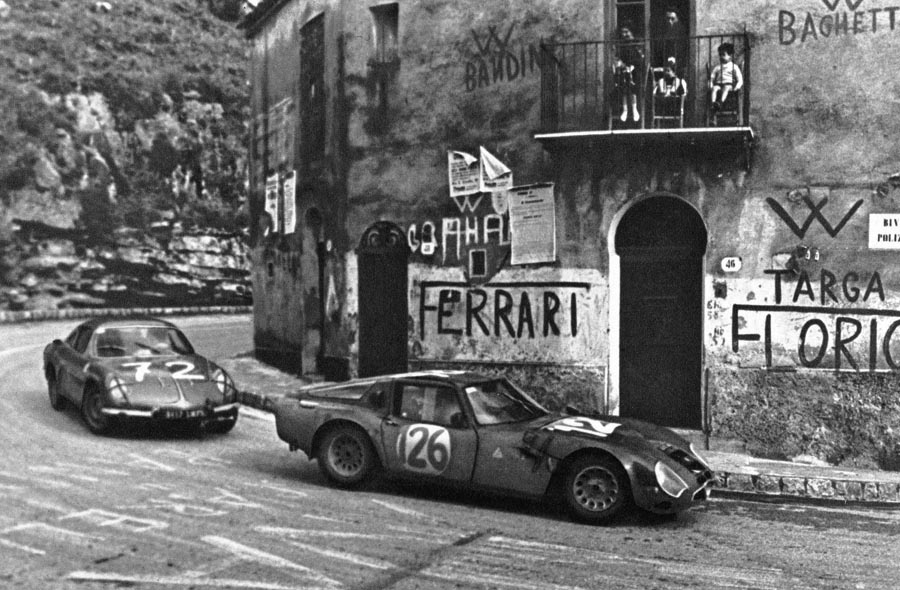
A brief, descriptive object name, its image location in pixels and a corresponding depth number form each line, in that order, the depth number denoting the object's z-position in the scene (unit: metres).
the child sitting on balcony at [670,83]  13.38
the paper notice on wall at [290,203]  19.25
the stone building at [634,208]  12.81
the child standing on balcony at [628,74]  13.59
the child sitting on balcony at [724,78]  13.05
